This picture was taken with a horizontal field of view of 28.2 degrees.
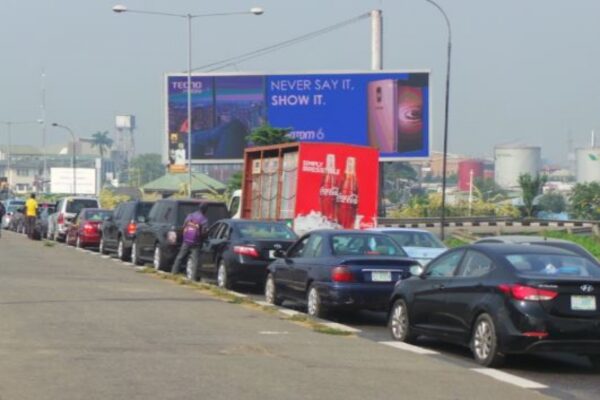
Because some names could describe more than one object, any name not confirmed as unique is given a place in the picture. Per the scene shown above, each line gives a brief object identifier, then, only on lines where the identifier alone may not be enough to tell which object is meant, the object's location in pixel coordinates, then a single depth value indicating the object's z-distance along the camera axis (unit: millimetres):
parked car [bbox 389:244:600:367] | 12500
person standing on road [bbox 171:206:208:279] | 25344
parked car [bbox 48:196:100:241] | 45375
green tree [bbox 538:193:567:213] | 124312
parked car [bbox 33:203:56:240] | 47731
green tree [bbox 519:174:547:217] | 88619
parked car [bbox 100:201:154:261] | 32688
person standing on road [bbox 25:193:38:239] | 47469
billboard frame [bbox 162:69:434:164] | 64750
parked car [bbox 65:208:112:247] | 40094
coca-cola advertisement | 27078
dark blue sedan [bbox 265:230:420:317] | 17391
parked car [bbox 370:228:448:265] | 21788
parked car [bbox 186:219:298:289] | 22578
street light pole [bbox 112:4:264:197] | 48984
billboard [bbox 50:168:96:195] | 128125
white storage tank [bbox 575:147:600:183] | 183500
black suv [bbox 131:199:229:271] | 28578
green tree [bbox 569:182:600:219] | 94375
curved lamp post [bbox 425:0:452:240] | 41844
